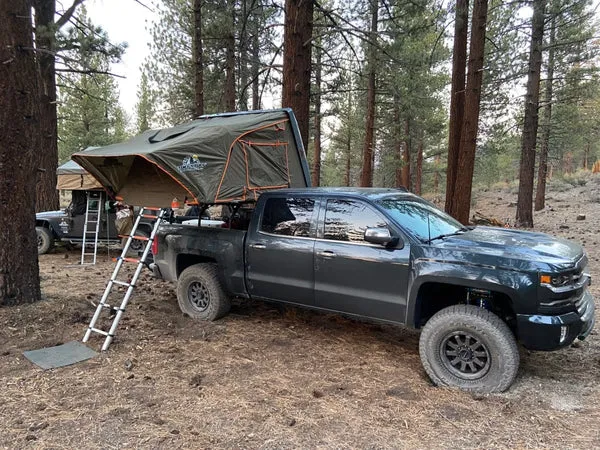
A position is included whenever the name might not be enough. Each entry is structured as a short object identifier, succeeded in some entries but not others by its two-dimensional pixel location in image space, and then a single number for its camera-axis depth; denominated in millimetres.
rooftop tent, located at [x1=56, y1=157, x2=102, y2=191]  9750
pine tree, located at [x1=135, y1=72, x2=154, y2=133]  32669
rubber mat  4230
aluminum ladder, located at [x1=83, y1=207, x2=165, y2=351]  4652
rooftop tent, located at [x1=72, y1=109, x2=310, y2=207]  4801
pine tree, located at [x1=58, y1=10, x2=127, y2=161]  25797
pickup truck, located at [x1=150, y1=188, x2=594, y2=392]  3617
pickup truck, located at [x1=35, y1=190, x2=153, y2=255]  10211
